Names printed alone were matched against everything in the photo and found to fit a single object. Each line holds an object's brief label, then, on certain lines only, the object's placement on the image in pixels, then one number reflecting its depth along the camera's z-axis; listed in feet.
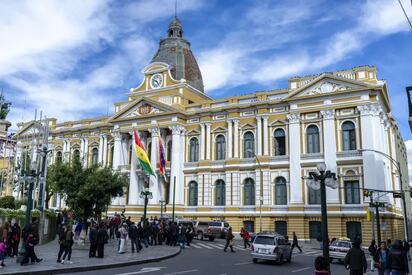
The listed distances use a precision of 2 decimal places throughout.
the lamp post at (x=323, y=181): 44.77
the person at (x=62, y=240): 58.08
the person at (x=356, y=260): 37.09
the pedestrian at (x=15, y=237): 63.26
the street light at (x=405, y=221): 94.34
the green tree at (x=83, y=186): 110.73
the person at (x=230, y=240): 89.75
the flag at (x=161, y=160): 141.38
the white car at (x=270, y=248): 69.87
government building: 124.36
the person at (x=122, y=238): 76.13
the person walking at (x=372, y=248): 61.40
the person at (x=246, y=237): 104.01
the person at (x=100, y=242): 66.57
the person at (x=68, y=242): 58.18
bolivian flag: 127.24
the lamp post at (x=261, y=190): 133.45
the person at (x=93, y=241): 66.69
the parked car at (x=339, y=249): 78.33
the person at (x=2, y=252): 50.88
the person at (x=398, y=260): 38.09
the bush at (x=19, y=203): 132.12
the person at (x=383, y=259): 43.01
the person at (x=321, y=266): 29.58
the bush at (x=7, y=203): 138.82
